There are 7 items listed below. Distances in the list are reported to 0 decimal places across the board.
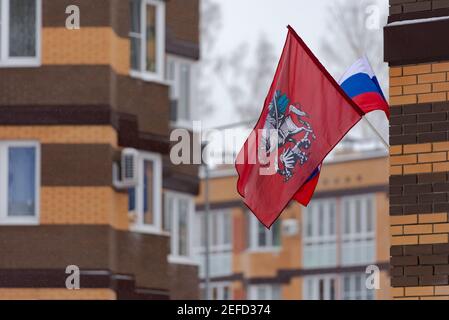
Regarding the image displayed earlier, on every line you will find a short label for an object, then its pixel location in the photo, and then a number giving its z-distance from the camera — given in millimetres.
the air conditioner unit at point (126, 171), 32781
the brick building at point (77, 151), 31859
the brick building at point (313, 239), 59969
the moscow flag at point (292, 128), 17078
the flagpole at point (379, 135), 17622
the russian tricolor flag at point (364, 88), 18281
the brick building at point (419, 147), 16375
